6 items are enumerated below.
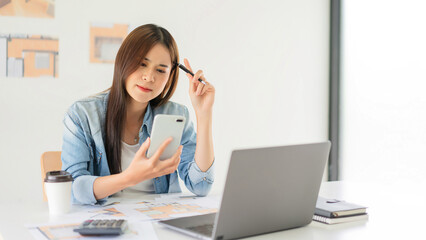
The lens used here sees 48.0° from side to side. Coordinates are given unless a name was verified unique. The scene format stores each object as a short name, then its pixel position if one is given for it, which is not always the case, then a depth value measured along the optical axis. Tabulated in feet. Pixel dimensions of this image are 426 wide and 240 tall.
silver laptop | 3.45
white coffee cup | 4.42
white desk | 3.87
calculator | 3.59
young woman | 5.47
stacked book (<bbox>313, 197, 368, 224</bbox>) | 4.27
